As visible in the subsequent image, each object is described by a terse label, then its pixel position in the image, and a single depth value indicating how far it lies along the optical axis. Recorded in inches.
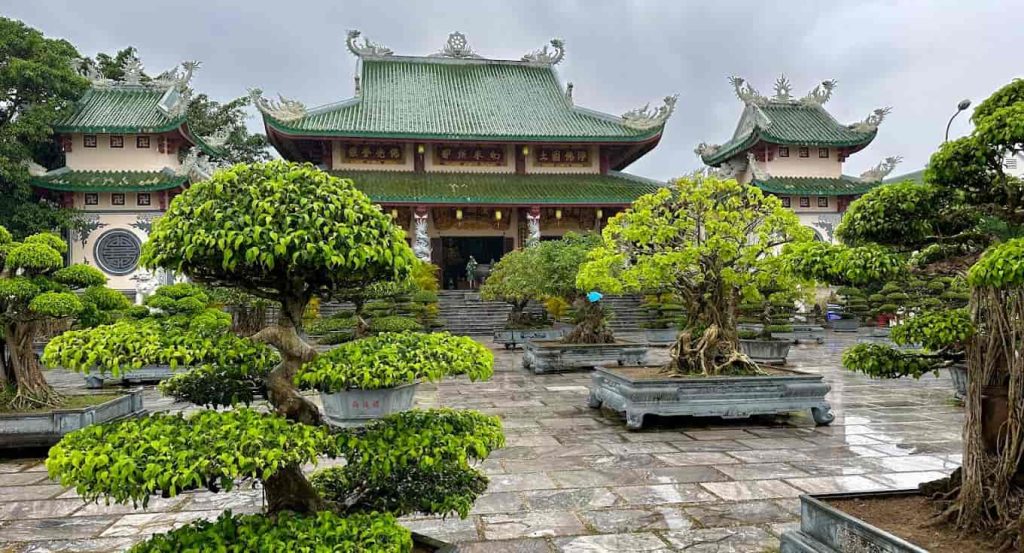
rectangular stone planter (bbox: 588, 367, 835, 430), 300.2
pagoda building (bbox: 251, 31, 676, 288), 992.9
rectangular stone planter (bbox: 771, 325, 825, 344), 806.2
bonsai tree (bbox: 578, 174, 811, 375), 329.7
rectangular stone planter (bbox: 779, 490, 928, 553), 126.0
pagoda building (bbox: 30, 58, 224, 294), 887.1
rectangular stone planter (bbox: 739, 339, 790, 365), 574.9
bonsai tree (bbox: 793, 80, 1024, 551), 131.3
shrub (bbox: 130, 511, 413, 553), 105.2
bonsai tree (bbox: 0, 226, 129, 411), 275.3
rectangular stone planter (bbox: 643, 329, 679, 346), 801.6
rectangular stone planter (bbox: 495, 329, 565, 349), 700.0
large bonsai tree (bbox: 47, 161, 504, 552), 96.8
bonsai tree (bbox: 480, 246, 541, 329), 539.5
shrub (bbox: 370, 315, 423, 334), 627.8
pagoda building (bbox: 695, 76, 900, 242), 1069.1
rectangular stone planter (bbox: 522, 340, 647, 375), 508.4
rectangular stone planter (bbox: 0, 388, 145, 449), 265.9
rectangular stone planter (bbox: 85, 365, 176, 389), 481.4
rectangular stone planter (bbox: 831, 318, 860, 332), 929.5
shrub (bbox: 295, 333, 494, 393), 110.5
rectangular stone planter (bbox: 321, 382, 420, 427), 305.6
